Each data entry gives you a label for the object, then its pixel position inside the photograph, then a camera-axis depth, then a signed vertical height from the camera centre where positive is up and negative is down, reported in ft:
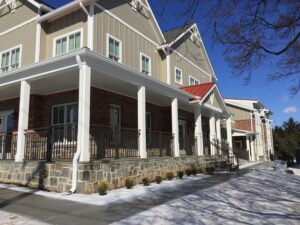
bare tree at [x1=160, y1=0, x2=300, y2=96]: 16.91 +9.24
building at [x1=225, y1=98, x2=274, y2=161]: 76.16 +6.40
